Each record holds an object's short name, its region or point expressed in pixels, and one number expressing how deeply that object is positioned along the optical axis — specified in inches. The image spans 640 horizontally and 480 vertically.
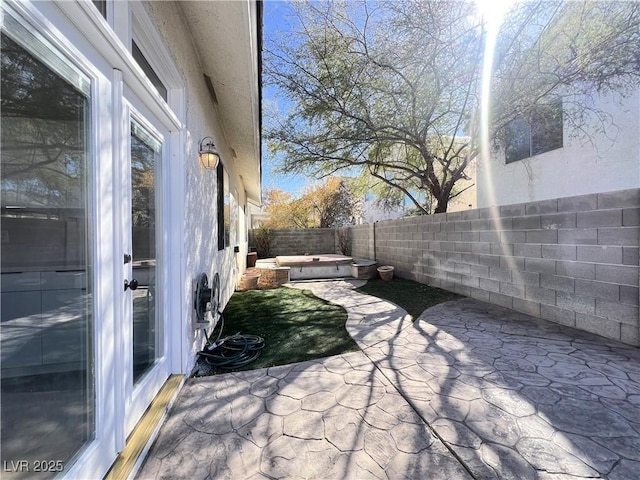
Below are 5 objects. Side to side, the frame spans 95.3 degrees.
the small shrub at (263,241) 526.3
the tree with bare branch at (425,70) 181.9
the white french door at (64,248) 42.8
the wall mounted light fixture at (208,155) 126.4
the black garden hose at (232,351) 113.7
